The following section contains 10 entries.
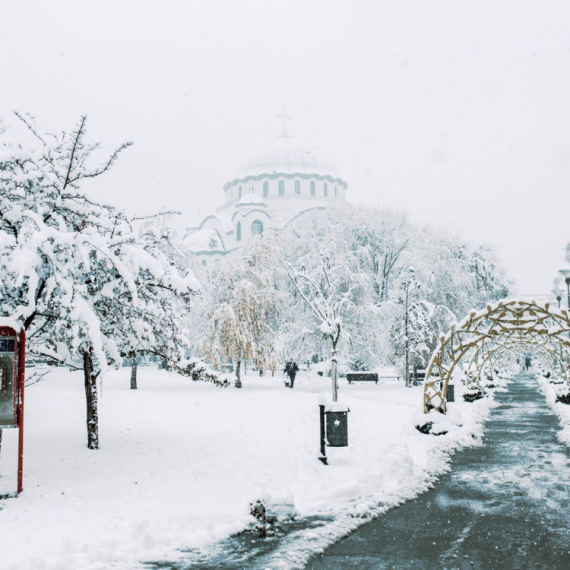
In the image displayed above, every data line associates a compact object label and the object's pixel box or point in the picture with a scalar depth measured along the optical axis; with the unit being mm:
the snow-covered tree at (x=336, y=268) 32438
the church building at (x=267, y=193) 83625
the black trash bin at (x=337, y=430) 11359
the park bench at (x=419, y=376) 36919
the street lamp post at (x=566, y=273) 20172
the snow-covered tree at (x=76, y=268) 8414
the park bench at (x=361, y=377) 34547
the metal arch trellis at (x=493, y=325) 14359
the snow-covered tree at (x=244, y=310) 27375
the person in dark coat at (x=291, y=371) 31422
